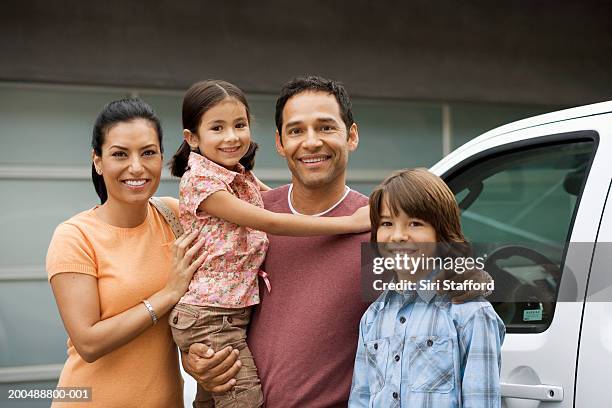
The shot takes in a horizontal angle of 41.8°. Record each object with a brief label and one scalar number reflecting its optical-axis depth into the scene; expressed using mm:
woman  2314
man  2248
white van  2285
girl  2363
